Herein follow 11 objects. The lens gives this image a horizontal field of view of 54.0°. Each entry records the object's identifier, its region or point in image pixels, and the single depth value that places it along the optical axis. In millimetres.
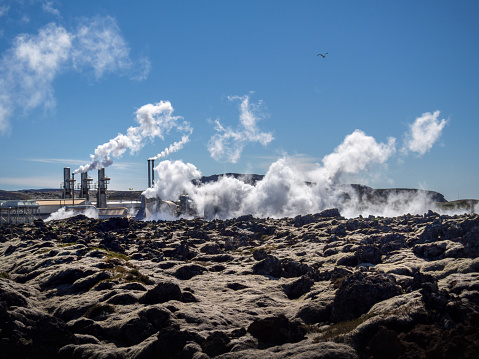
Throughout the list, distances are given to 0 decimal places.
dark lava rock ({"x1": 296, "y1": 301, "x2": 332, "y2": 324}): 36812
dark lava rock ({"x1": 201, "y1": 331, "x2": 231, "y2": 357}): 28453
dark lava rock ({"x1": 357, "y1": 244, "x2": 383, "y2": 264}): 57625
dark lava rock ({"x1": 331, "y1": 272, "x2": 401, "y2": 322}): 34406
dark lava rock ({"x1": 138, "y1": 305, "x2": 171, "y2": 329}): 35500
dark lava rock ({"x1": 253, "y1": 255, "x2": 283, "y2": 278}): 56953
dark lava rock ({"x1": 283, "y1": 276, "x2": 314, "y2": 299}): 47597
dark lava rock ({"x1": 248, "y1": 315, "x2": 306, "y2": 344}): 29938
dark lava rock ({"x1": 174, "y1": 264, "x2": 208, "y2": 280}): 57438
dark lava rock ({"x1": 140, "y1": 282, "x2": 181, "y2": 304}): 42219
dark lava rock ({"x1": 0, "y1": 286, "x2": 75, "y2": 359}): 31016
